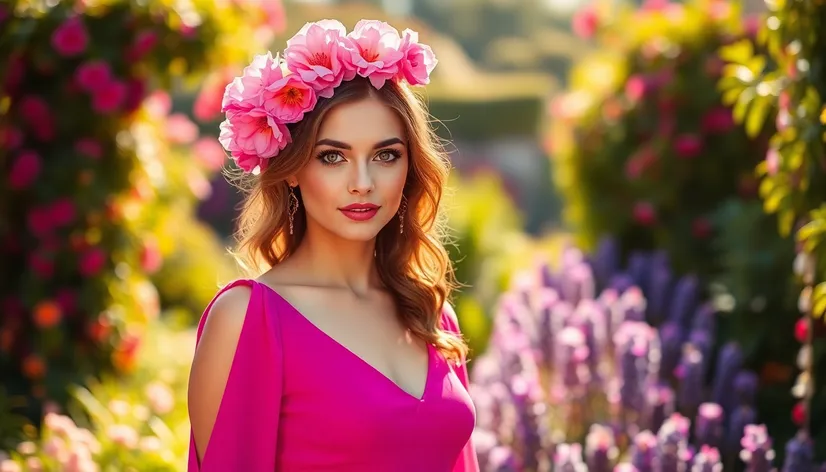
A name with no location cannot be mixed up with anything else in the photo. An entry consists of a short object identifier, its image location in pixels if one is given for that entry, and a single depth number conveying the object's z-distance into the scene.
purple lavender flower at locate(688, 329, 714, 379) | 3.90
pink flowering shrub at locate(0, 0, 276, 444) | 4.68
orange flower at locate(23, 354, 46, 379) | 4.75
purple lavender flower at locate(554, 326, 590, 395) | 3.75
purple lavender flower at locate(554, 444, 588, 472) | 2.86
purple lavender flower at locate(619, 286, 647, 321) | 4.15
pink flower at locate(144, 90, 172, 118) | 5.29
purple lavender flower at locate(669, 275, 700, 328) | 4.56
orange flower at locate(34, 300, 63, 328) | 4.77
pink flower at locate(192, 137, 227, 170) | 5.89
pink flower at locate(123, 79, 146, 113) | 4.86
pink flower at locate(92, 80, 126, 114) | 4.68
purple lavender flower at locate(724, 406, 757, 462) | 3.34
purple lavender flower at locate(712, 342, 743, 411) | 3.73
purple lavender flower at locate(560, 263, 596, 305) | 4.70
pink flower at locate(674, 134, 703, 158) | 5.57
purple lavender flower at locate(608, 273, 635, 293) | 4.91
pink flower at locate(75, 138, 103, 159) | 4.79
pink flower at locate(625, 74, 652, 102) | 5.80
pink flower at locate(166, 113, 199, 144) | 5.62
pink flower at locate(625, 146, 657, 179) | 5.74
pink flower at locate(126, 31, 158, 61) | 4.65
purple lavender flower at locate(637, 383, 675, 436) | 3.45
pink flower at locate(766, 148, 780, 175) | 3.21
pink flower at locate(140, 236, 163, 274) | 5.12
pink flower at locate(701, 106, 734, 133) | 5.53
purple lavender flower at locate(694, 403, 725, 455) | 3.25
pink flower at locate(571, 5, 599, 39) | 6.34
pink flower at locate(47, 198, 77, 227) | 4.75
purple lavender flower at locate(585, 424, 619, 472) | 3.08
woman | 2.20
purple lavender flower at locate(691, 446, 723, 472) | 2.77
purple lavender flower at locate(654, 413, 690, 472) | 2.85
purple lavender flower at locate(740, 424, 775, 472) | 2.89
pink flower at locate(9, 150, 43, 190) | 4.66
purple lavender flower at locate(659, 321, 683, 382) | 3.89
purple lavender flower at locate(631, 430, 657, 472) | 2.95
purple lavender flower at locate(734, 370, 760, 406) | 3.68
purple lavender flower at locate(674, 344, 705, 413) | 3.59
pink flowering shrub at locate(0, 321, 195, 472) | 3.54
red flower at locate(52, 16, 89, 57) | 4.48
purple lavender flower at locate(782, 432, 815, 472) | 2.90
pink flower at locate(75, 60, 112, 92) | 4.62
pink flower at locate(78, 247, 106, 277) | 4.85
